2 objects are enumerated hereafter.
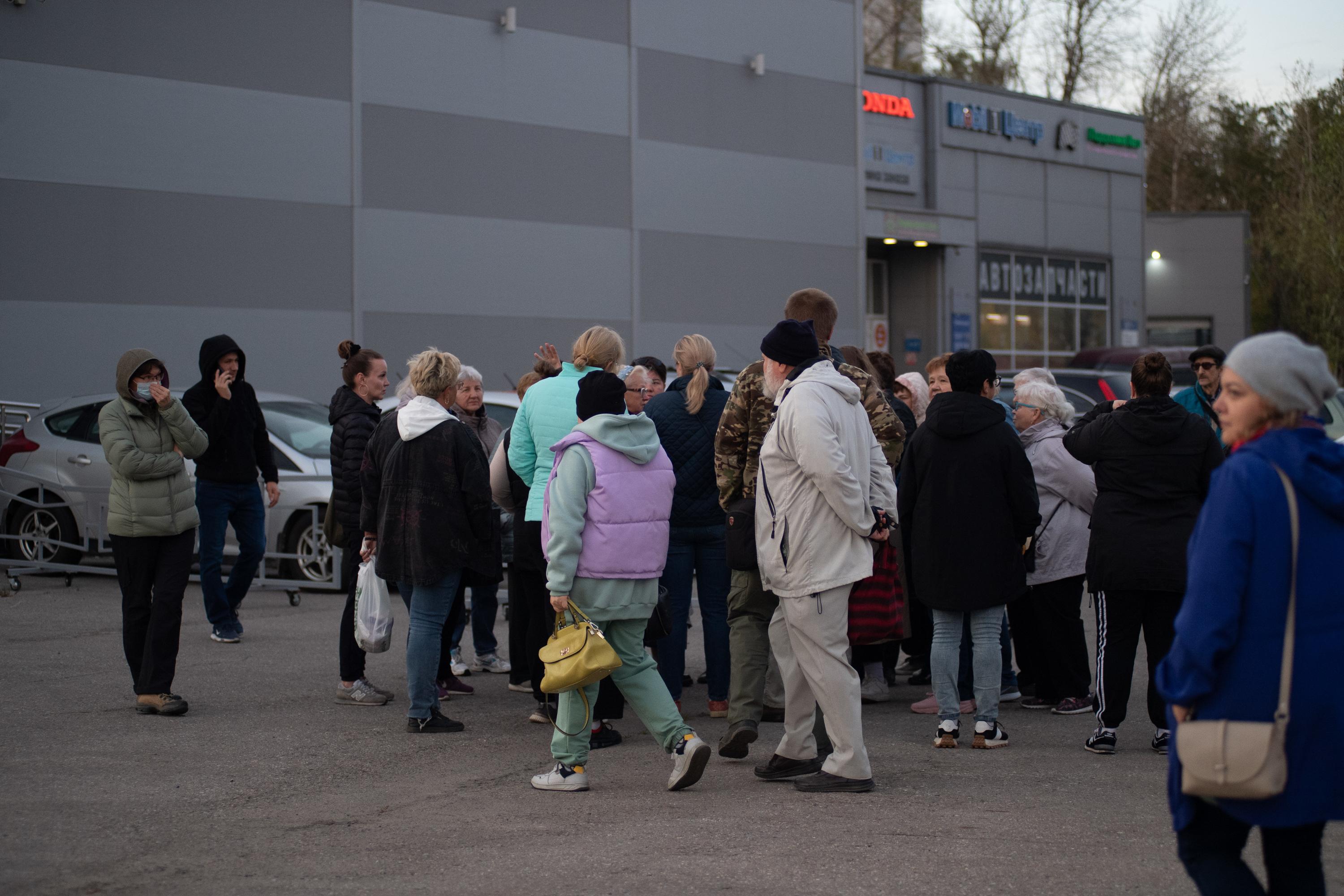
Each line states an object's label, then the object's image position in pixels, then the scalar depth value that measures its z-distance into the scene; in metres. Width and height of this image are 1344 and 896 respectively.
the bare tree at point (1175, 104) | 49.53
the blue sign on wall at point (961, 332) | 32.44
